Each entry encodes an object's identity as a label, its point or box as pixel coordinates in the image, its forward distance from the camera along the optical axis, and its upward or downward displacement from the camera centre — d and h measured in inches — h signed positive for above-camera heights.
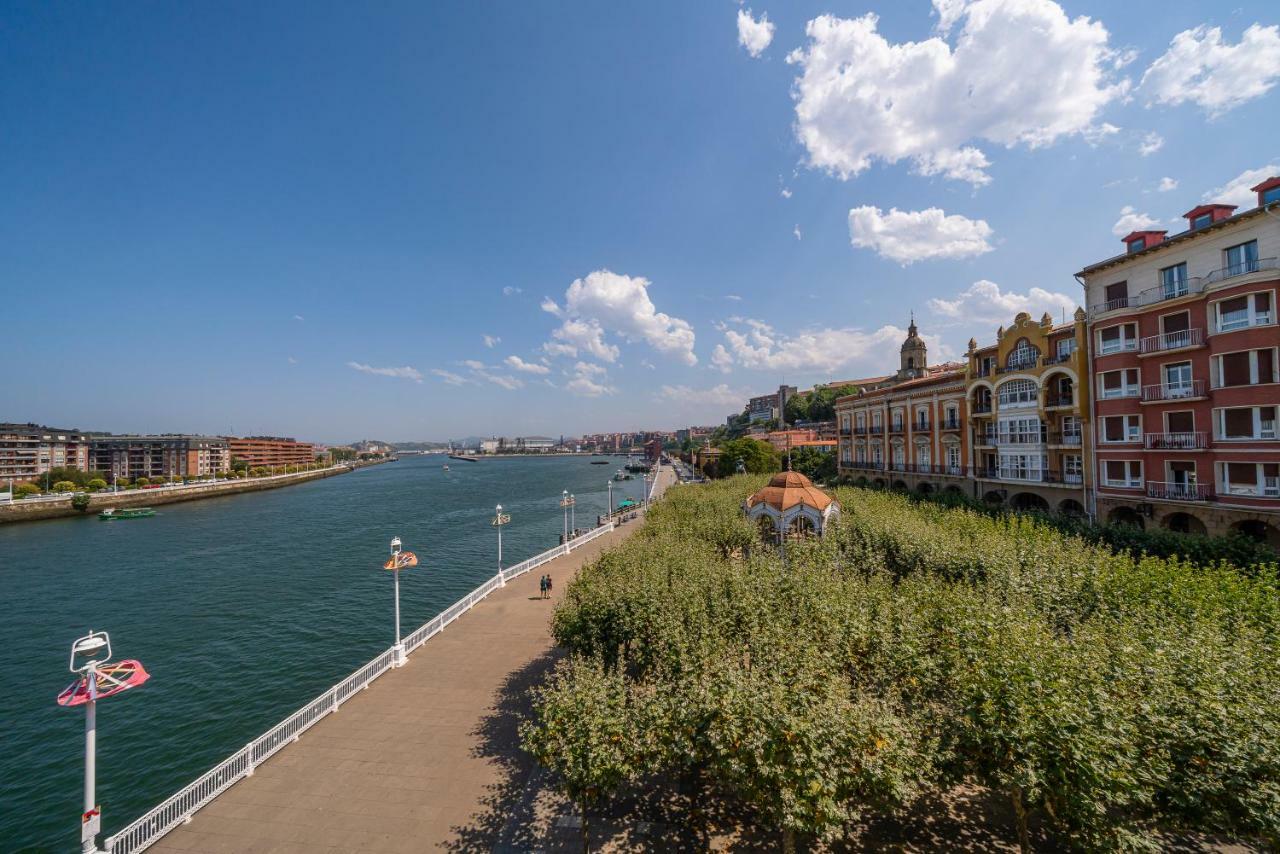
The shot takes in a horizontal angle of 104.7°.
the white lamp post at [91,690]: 345.1 -170.0
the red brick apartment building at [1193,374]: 882.8 +109.8
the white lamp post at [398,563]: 726.5 -181.0
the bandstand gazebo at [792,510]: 1158.3 -174.1
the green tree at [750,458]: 3159.5 -128.6
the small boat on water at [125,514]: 2866.6 -376.7
